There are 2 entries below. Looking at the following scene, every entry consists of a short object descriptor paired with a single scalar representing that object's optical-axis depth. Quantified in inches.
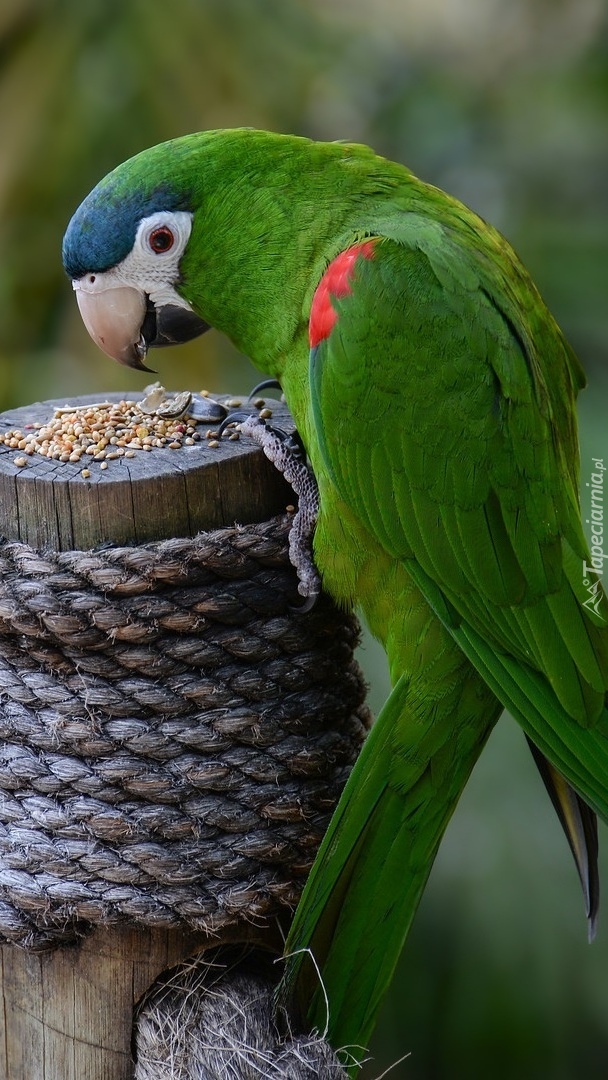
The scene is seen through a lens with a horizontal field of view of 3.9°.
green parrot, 85.6
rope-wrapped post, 84.7
